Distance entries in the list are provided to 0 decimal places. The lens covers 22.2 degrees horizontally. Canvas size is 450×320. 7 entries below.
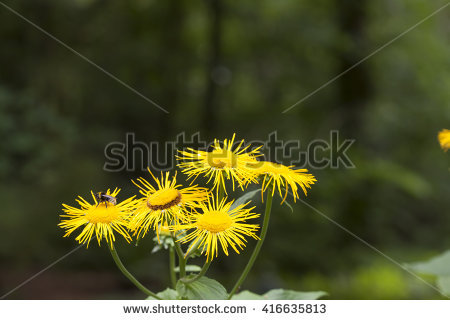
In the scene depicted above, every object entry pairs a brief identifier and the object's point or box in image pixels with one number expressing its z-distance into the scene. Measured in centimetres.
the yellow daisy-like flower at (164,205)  84
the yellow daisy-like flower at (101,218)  85
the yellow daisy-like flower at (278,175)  86
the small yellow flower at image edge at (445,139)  91
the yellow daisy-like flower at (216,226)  83
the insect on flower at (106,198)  86
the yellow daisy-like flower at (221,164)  86
